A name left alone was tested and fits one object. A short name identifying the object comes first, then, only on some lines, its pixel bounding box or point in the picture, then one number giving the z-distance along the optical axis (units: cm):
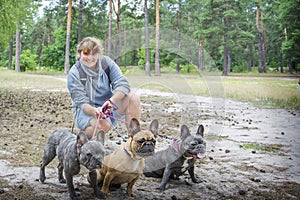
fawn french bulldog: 180
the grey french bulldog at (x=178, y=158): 203
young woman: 222
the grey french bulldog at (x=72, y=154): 176
